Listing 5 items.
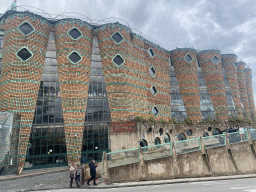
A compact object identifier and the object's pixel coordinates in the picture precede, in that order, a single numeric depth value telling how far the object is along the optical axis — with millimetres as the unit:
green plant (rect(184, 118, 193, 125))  28984
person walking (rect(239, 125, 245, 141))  16078
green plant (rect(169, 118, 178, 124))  28578
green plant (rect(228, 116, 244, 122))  31509
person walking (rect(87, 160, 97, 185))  10352
